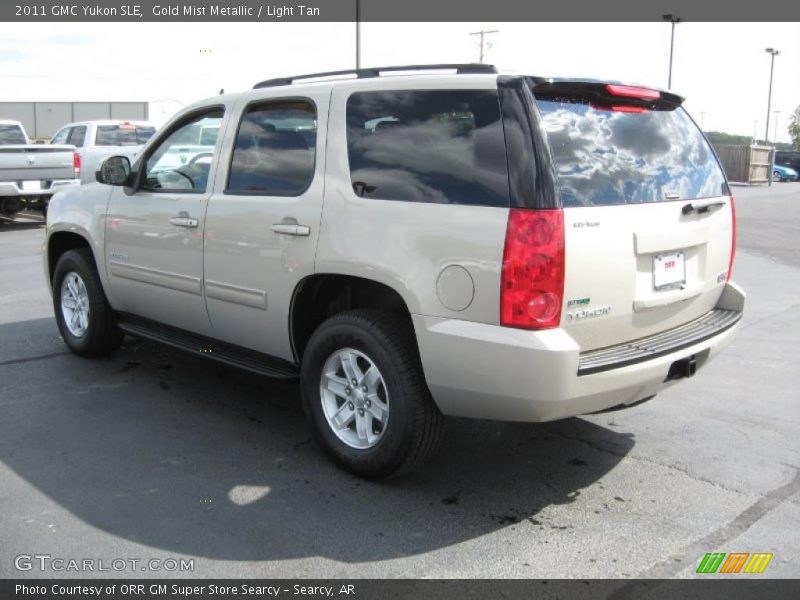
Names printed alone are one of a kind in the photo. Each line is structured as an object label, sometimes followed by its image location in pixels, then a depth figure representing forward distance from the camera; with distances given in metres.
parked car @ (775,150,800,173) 45.16
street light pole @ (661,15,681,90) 36.03
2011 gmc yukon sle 3.48
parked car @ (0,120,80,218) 14.12
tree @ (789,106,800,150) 73.01
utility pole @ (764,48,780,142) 60.28
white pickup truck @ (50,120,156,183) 17.89
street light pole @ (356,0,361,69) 27.07
